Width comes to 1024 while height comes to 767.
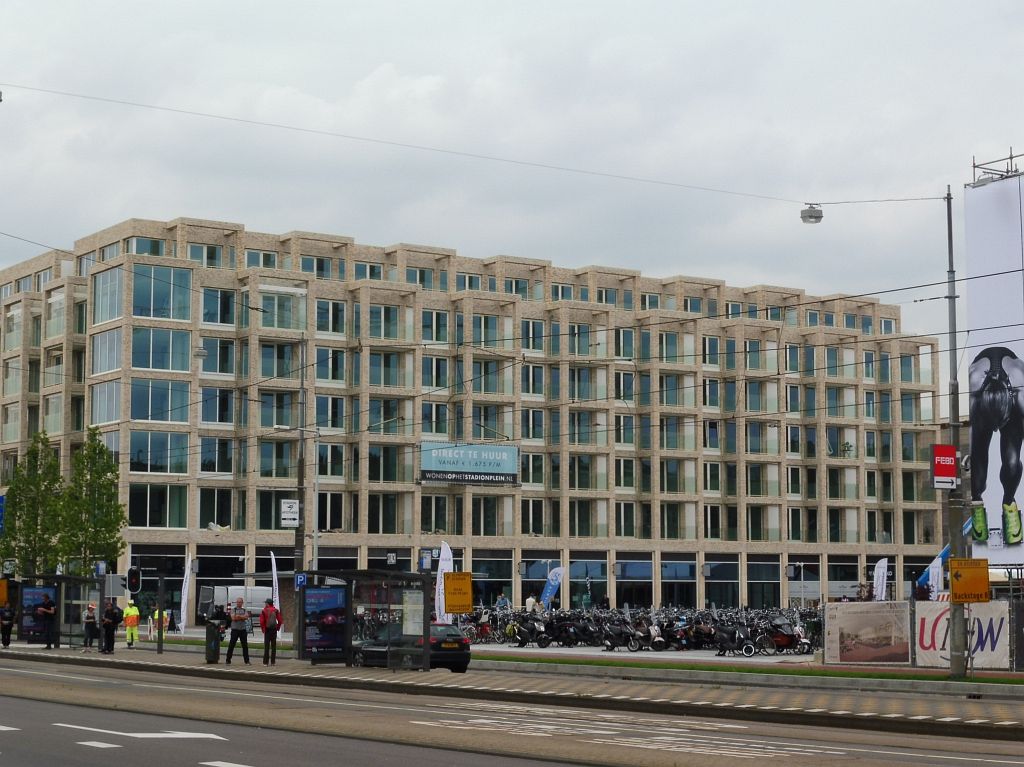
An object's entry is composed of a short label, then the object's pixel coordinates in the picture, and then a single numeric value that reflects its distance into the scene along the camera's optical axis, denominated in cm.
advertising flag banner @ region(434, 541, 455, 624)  4628
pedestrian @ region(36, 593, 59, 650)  4722
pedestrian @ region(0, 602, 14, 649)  4688
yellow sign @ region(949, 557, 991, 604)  2947
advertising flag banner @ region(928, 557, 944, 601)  4606
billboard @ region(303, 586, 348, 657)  3553
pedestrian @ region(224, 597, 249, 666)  3725
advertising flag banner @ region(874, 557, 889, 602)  5158
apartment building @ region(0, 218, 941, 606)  7456
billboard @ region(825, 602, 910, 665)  3556
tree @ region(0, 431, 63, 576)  6706
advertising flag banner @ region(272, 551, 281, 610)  5269
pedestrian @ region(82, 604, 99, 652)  4535
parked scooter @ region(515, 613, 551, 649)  4900
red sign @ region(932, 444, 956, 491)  3259
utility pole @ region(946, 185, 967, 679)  3067
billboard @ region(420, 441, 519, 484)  8006
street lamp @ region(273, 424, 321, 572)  6600
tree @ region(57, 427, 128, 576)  6375
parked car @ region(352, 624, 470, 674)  3422
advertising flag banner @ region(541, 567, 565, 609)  5281
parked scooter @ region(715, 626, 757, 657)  4216
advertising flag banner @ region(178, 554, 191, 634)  5884
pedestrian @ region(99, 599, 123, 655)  4250
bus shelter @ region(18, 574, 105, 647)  4728
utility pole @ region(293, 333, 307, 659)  3631
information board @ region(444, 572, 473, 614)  3900
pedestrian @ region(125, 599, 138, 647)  4983
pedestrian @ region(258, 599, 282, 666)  3662
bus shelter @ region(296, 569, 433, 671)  3391
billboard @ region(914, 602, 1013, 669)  3350
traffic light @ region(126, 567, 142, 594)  4888
